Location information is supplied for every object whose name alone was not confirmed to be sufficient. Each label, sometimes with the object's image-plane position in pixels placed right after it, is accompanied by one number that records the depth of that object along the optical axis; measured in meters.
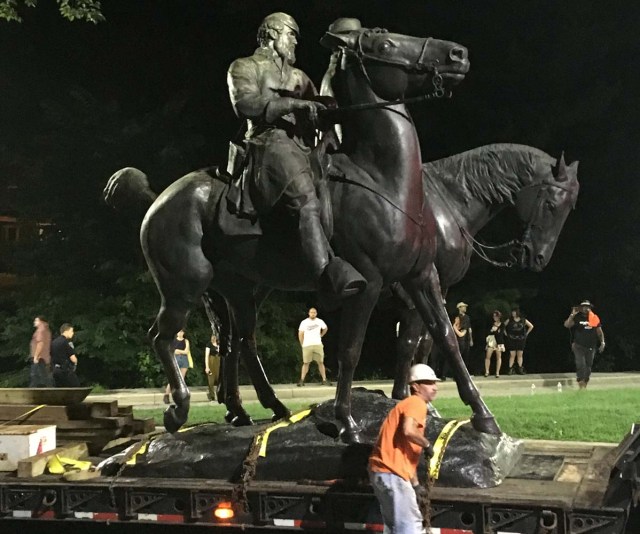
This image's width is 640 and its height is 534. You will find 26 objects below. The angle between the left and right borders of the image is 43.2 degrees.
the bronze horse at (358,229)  5.73
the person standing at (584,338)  15.16
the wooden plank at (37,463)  5.93
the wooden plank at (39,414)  7.30
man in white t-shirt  14.94
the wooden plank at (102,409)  7.56
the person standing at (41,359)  14.00
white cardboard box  6.25
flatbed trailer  4.49
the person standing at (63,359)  13.18
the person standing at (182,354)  14.21
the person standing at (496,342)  17.77
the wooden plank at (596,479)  4.68
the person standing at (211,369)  13.44
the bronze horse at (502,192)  7.82
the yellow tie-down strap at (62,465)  6.06
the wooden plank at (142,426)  7.73
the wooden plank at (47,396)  7.60
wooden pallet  7.26
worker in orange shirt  4.46
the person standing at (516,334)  17.94
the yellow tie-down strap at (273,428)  5.66
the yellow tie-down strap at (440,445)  5.11
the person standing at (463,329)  15.35
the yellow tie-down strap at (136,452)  5.99
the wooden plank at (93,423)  7.29
